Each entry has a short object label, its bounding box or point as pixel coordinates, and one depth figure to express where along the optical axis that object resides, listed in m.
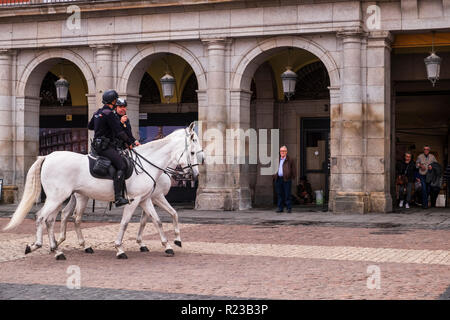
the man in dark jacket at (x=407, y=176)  24.02
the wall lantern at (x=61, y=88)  25.48
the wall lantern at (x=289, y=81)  22.70
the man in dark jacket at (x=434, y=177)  23.59
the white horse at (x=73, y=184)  12.12
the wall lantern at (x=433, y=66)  21.19
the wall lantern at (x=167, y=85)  23.66
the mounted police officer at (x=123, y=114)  12.83
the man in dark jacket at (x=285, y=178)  21.88
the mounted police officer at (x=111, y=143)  12.11
